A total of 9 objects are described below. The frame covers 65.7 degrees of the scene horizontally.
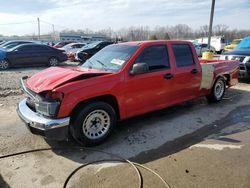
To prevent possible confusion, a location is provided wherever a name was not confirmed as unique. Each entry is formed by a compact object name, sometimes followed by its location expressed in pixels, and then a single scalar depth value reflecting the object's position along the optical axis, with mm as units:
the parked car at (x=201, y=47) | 19136
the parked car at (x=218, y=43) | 23650
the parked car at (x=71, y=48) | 13776
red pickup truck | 3030
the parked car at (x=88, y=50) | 12246
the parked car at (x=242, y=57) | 7251
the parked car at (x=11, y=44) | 14135
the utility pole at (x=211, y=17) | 11475
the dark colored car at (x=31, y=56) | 10854
